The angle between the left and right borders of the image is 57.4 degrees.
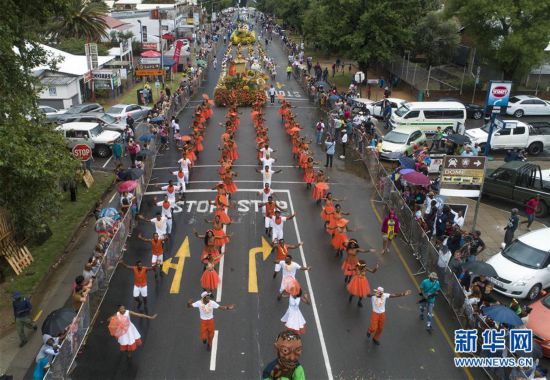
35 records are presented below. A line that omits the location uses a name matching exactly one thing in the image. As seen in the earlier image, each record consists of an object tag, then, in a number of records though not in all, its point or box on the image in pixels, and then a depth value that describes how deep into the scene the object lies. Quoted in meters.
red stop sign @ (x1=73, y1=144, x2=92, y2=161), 19.03
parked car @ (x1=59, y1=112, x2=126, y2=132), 27.73
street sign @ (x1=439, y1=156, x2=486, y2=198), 16.03
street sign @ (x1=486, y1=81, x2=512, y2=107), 17.61
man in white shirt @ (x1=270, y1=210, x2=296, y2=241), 15.38
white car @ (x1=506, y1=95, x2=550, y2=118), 33.69
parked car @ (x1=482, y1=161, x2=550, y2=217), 19.48
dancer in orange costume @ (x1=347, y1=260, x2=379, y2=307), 12.52
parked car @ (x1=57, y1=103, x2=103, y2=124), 29.05
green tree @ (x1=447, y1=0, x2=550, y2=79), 33.00
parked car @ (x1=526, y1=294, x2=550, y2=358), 11.70
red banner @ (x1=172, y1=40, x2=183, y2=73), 48.48
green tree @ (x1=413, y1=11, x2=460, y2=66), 43.50
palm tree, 46.84
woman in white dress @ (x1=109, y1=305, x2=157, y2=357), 10.41
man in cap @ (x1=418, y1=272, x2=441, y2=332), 11.95
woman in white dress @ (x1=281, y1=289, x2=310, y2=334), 11.25
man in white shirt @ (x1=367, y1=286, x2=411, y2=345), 11.15
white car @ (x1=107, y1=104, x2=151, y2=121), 31.05
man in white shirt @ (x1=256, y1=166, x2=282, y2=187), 19.16
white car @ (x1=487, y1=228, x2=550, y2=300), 13.94
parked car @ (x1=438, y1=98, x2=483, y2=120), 34.25
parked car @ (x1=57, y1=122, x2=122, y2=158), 25.33
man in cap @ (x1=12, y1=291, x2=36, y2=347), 11.41
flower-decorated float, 36.75
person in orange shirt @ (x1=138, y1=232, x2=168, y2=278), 13.91
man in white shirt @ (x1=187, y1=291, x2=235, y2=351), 10.70
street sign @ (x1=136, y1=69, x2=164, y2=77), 43.03
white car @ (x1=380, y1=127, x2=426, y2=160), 25.16
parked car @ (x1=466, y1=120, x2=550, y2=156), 26.34
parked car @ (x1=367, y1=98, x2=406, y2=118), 32.72
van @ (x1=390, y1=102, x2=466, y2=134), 28.47
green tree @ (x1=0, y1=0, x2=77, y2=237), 11.55
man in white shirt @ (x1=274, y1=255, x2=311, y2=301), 12.35
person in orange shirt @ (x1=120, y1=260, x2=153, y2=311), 12.22
